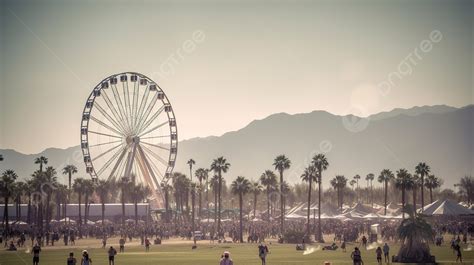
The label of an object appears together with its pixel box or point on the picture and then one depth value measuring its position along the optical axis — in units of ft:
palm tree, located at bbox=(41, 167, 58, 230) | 397.35
